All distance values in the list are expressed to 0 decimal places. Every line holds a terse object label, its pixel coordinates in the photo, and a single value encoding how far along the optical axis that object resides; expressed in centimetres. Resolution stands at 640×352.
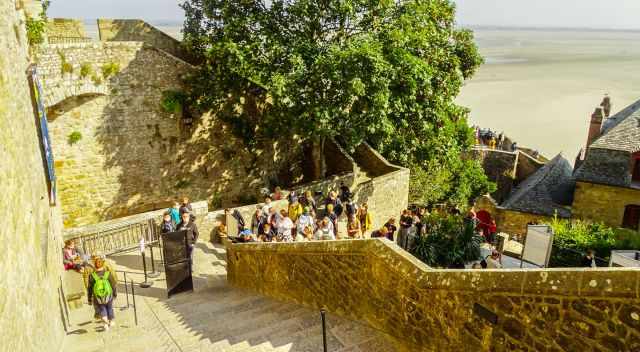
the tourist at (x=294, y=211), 1340
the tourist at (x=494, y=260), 1106
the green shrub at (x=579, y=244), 1560
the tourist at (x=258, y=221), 1212
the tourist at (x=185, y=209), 1216
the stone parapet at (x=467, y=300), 473
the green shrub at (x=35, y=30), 1381
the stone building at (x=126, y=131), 1602
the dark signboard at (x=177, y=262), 1016
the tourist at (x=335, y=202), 1436
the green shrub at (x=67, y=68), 1543
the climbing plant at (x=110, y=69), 1636
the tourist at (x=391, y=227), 1204
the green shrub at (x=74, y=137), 1638
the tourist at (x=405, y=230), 1357
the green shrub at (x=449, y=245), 1343
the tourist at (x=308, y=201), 1430
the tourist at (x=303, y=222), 1207
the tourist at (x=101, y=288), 856
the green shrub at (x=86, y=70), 1579
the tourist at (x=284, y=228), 1184
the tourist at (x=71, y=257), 1030
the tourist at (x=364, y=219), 1391
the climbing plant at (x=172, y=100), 1784
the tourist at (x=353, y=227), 1224
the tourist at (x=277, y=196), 1523
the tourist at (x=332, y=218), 1268
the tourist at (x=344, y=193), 1683
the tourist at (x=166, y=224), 1119
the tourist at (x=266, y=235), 1161
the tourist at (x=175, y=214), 1227
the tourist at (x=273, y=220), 1227
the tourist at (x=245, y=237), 1157
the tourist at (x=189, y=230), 1052
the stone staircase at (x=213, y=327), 729
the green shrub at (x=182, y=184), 1915
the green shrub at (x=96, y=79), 1614
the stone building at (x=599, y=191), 2433
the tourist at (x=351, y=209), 1438
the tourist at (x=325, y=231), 1161
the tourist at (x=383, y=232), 1096
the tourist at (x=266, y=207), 1267
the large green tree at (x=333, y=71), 1548
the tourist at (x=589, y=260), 1230
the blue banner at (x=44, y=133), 952
